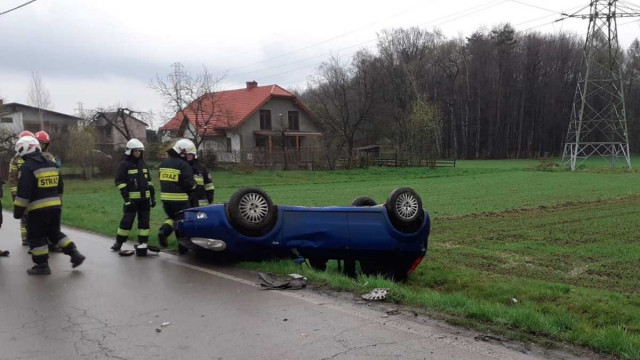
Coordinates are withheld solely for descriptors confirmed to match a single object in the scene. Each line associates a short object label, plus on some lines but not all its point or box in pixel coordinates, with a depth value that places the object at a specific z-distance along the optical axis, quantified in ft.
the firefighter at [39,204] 22.31
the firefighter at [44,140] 28.97
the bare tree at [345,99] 184.55
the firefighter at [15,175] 29.81
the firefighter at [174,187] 26.40
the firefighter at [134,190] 26.66
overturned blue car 21.72
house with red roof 151.12
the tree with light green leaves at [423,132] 167.02
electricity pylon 119.65
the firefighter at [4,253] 27.27
